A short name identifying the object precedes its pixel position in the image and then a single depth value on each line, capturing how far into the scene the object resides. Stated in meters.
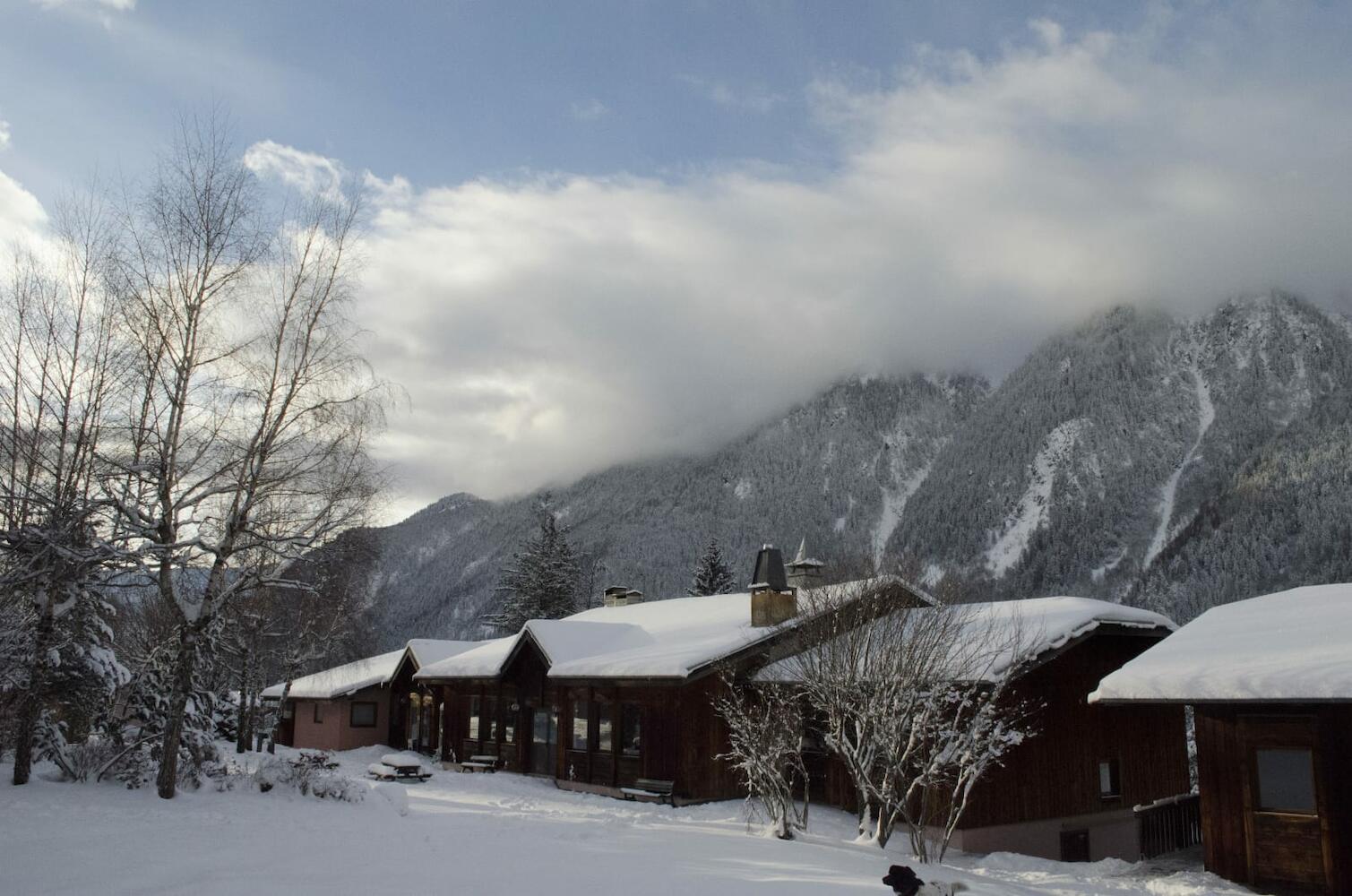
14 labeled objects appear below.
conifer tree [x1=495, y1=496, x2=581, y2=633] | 49.53
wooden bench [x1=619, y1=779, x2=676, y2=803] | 21.44
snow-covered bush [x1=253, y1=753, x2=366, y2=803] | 16.52
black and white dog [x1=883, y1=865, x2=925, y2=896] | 8.47
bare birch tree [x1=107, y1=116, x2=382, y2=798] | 15.12
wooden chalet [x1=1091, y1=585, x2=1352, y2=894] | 12.73
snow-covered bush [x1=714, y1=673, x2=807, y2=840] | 15.43
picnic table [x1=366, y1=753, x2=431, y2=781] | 25.42
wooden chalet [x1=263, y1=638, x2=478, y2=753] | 35.91
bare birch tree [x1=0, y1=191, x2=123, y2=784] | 13.20
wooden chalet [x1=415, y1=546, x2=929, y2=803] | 21.70
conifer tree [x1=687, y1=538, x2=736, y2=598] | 51.72
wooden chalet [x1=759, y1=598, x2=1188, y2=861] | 17.91
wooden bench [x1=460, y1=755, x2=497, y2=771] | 28.11
